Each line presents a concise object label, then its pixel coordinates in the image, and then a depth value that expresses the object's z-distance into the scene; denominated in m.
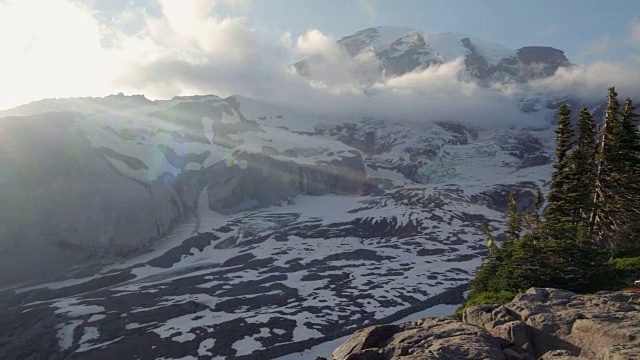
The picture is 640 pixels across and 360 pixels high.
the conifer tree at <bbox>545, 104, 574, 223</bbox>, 43.25
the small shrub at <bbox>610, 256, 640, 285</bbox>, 25.25
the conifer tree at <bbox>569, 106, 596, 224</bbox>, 42.28
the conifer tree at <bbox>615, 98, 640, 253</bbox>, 38.66
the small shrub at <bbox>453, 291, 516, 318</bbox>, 26.14
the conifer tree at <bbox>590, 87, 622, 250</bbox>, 40.22
